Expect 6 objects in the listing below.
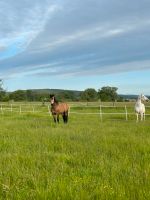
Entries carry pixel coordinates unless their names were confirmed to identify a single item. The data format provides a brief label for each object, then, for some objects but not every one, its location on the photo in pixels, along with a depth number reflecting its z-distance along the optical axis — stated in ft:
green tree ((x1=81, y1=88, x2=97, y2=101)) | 431.02
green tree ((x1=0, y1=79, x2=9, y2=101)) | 313.77
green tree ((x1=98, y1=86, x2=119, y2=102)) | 421.63
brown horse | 90.27
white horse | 95.97
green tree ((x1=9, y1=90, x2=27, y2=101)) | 461.29
